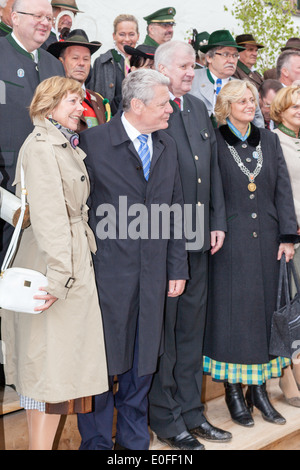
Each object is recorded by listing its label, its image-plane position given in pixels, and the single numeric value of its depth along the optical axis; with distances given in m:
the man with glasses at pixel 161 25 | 5.66
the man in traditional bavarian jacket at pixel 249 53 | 6.30
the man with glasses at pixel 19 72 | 3.06
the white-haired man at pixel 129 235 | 2.83
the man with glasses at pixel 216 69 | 4.36
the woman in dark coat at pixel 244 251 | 3.46
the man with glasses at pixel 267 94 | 5.33
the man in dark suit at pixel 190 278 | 3.19
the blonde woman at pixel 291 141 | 3.76
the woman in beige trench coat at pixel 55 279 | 2.48
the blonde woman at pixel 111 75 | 4.59
